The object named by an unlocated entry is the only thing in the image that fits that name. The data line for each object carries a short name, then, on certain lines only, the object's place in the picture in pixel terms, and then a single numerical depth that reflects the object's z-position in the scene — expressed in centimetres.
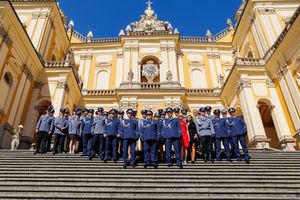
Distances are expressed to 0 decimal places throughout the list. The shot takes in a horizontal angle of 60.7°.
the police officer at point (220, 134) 799
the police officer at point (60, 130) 915
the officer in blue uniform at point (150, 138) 715
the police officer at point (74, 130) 925
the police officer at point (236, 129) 812
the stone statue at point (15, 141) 1200
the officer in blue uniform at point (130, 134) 717
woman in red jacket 779
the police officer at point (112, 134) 771
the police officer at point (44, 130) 907
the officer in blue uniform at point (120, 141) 826
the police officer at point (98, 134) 808
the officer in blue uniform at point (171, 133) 734
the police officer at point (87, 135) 851
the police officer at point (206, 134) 809
